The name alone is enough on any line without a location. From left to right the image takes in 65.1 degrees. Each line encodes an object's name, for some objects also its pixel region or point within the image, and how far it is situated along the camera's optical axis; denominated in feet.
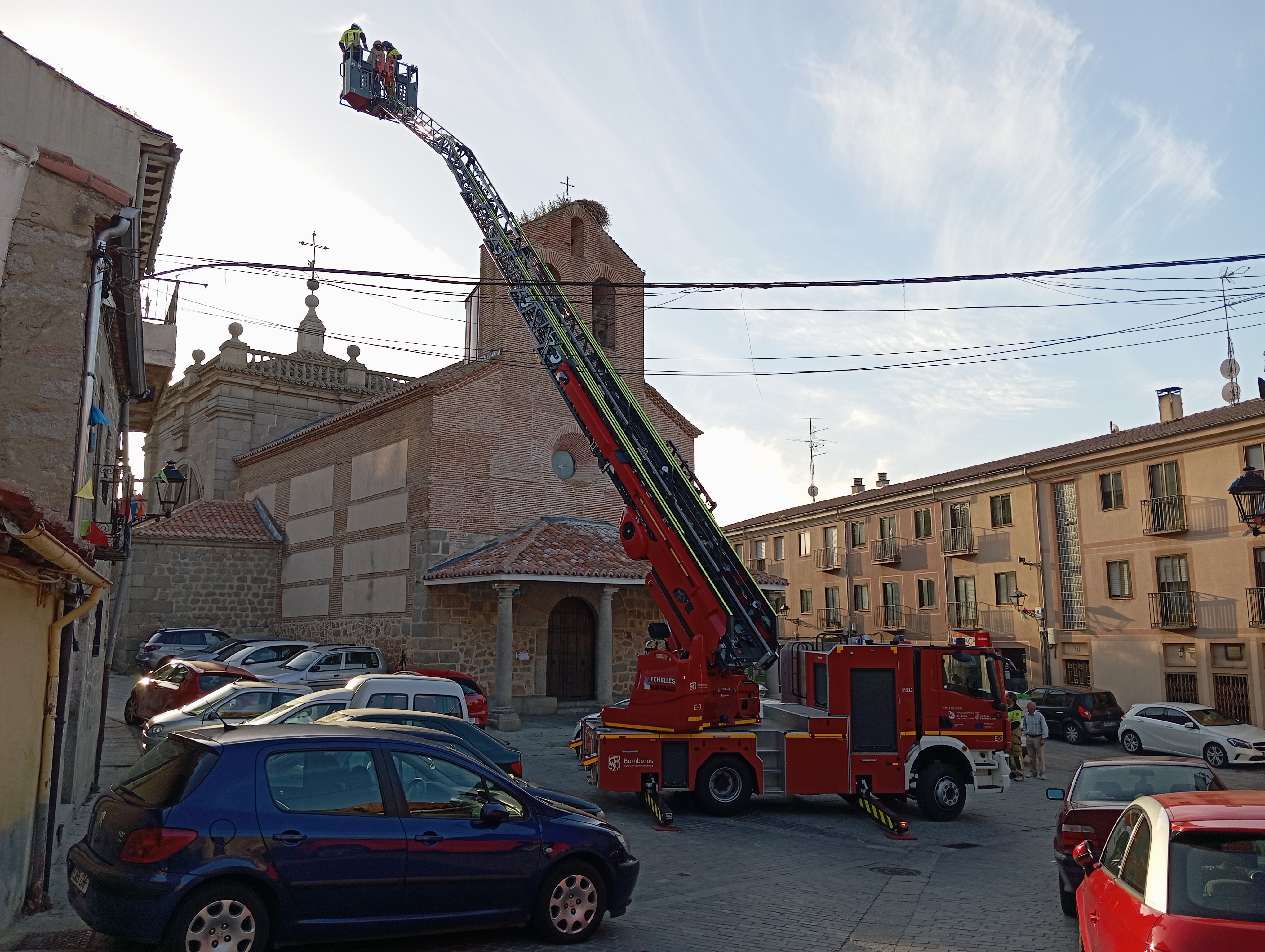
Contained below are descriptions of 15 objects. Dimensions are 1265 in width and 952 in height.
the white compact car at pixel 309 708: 40.50
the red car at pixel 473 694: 55.42
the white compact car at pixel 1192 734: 73.72
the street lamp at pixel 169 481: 47.83
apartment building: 88.79
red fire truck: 43.86
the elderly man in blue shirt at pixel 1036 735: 61.77
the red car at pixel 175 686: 61.00
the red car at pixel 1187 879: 13.30
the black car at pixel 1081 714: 85.46
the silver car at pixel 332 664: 72.64
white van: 42.14
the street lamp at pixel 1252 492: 45.73
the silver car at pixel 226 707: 47.78
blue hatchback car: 19.24
